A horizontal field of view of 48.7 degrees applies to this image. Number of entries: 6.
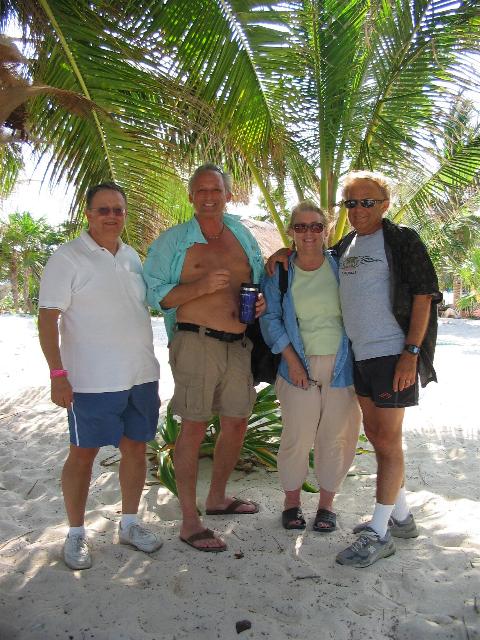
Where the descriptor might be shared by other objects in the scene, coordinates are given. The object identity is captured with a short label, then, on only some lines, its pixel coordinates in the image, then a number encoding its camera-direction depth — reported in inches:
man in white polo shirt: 103.3
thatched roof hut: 252.1
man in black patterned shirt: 107.2
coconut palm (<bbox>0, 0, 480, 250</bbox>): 137.4
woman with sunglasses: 119.7
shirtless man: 116.8
